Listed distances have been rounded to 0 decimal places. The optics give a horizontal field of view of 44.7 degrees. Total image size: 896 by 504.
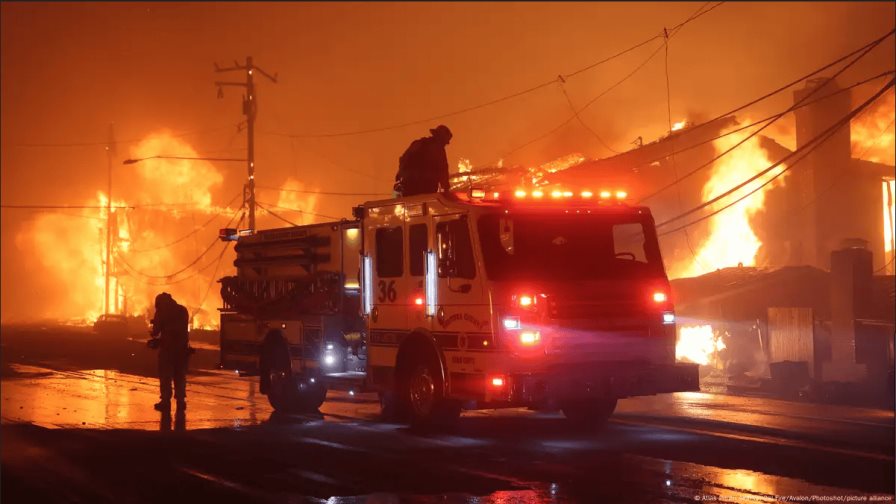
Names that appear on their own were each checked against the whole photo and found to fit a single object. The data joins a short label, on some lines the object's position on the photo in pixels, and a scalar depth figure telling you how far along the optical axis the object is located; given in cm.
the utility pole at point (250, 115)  4022
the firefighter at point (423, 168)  1387
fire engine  1172
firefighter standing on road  1706
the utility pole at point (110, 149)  6856
